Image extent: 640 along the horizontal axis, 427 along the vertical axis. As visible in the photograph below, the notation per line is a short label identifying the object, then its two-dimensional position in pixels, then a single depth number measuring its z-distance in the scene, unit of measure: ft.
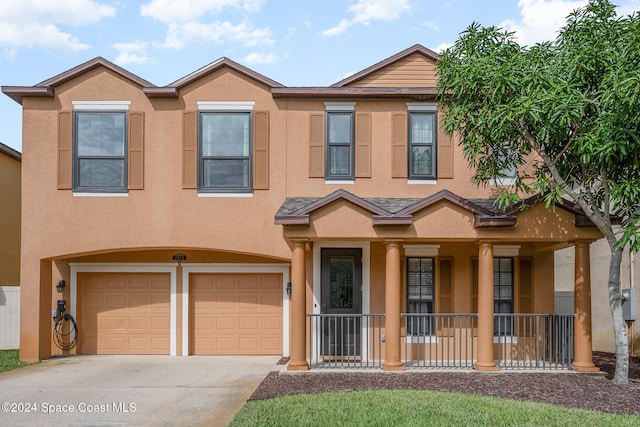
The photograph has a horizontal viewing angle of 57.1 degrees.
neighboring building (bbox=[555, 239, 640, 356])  45.62
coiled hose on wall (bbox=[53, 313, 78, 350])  44.78
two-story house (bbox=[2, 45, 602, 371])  42.11
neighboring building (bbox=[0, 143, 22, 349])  56.70
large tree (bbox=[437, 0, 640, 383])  29.37
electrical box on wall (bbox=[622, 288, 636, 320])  44.93
